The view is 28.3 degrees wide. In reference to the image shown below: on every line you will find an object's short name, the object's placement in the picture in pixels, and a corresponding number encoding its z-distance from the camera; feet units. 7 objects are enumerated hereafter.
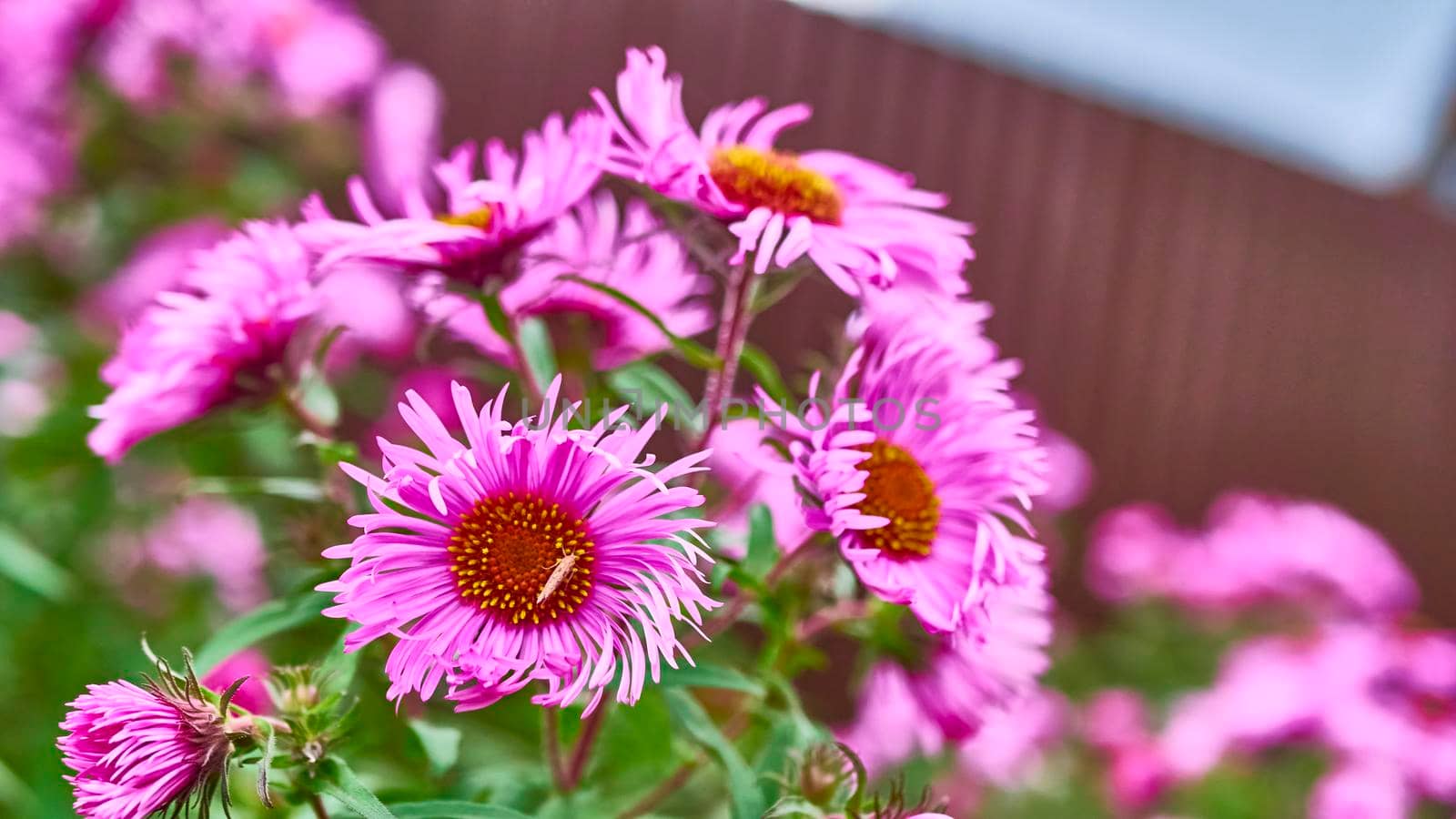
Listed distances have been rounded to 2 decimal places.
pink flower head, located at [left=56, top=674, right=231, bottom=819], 0.81
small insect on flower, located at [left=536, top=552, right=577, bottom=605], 0.81
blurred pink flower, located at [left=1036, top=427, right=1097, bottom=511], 3.23
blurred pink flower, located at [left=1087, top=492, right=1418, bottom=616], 3.39
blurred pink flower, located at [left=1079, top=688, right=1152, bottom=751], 3.07
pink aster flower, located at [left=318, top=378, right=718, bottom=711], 0.81
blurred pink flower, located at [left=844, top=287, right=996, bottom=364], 0.91
